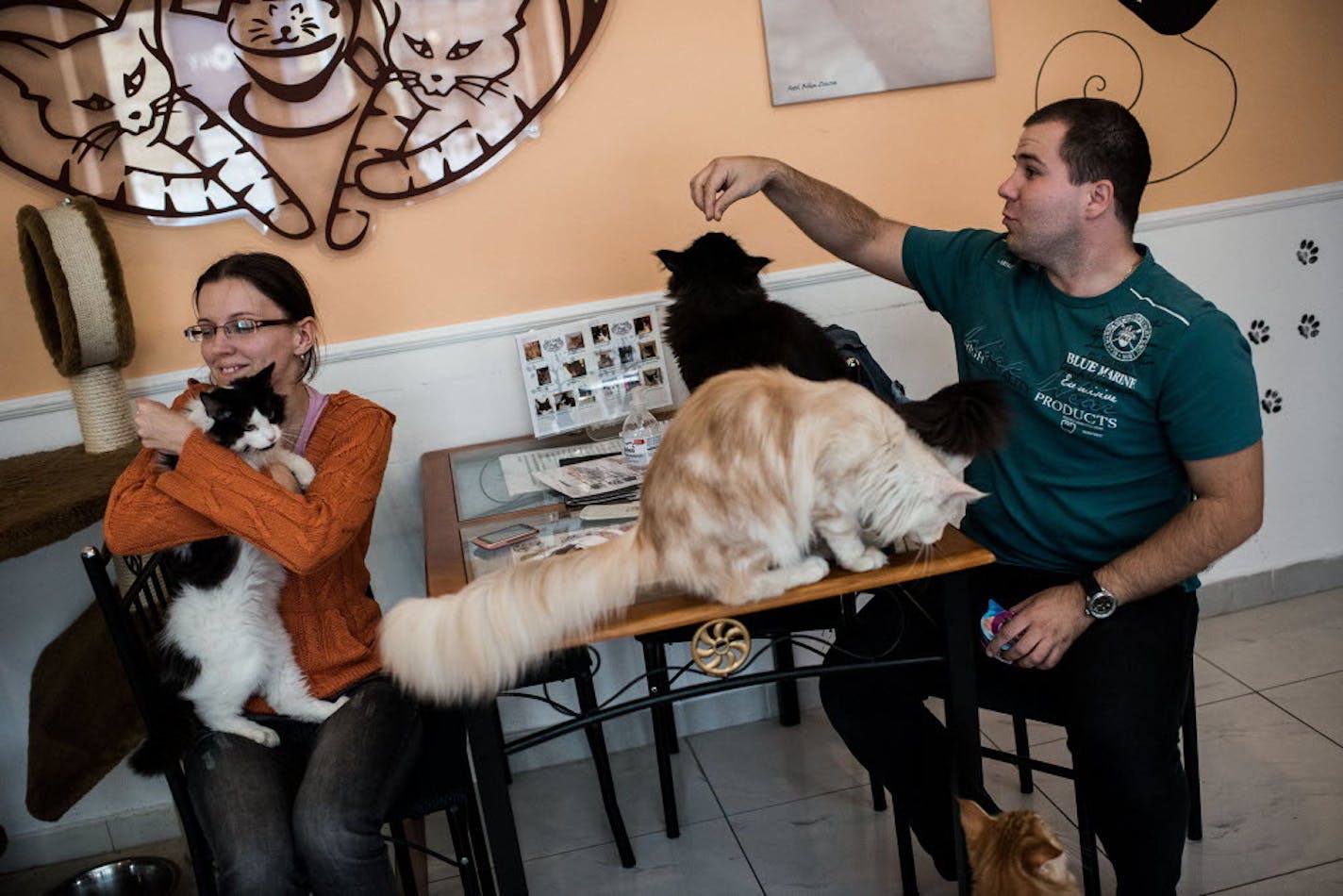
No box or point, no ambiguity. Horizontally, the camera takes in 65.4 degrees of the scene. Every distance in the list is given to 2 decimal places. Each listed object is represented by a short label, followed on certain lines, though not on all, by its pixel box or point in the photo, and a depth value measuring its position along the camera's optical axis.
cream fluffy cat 1.34
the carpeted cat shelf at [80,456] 2.03
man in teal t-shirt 1.62
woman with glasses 1.57
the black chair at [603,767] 2.20
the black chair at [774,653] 1.94
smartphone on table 1.69
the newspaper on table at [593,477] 1.89
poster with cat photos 2.37
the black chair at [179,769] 1.59
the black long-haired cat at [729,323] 1.93
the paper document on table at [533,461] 2.03
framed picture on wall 2.40
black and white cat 1.66
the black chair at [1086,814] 1.72
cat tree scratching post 2.03
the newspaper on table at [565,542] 1.62
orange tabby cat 1.39
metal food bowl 2.27
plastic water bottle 1.98
